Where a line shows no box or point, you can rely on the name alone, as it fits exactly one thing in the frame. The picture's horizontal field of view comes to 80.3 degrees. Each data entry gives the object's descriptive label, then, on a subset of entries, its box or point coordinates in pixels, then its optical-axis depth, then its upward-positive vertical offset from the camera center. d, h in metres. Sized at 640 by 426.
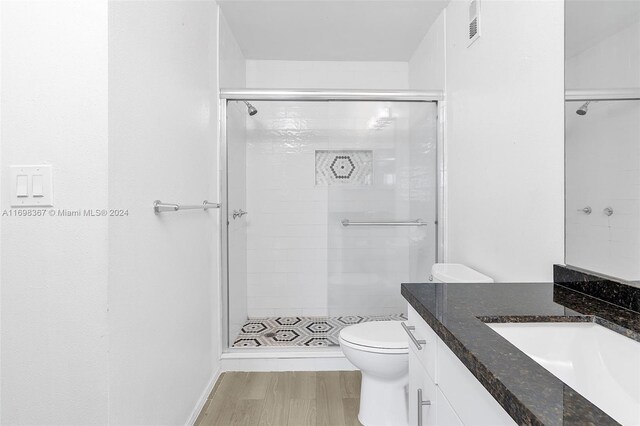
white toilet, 1.73 -0.72
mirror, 0.95 +0.20
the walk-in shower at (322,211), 2.60 -0.01
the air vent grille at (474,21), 1.88 +0.95
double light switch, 1.08 +0.06
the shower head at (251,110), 2.83 +0.76
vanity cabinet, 0.66 -0.38
